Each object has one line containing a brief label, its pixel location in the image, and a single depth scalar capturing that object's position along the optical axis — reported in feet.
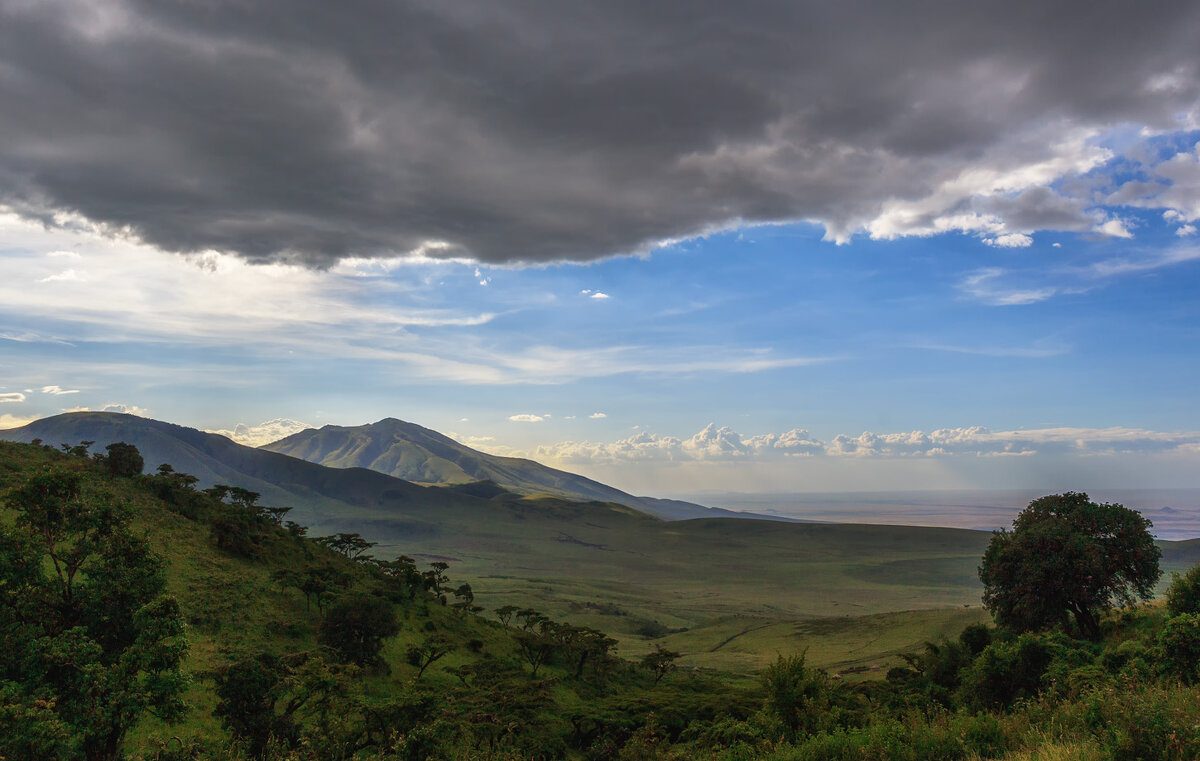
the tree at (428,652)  155.75
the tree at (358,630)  143.43
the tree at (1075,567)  127.54
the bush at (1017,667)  94.63
